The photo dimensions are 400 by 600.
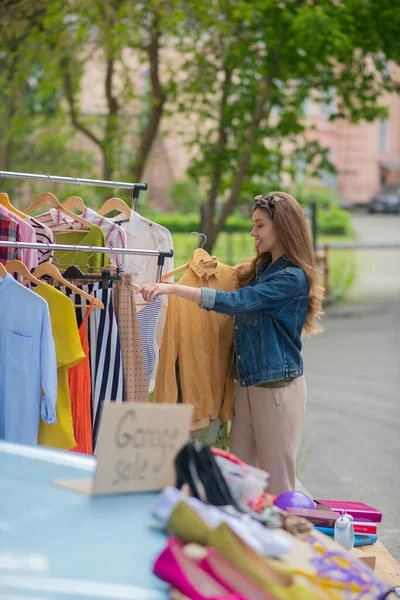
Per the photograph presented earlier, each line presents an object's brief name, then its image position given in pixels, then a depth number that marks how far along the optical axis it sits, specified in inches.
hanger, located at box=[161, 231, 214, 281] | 162.9
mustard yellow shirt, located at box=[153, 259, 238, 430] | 161.5
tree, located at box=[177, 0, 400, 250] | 452.4
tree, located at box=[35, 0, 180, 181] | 428.8
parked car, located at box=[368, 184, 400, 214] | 1685.5
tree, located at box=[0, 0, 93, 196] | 414.6
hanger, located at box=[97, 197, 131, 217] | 173.0
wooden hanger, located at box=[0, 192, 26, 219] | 159.8
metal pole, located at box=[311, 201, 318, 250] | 623.5
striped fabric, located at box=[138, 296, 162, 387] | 164.1
